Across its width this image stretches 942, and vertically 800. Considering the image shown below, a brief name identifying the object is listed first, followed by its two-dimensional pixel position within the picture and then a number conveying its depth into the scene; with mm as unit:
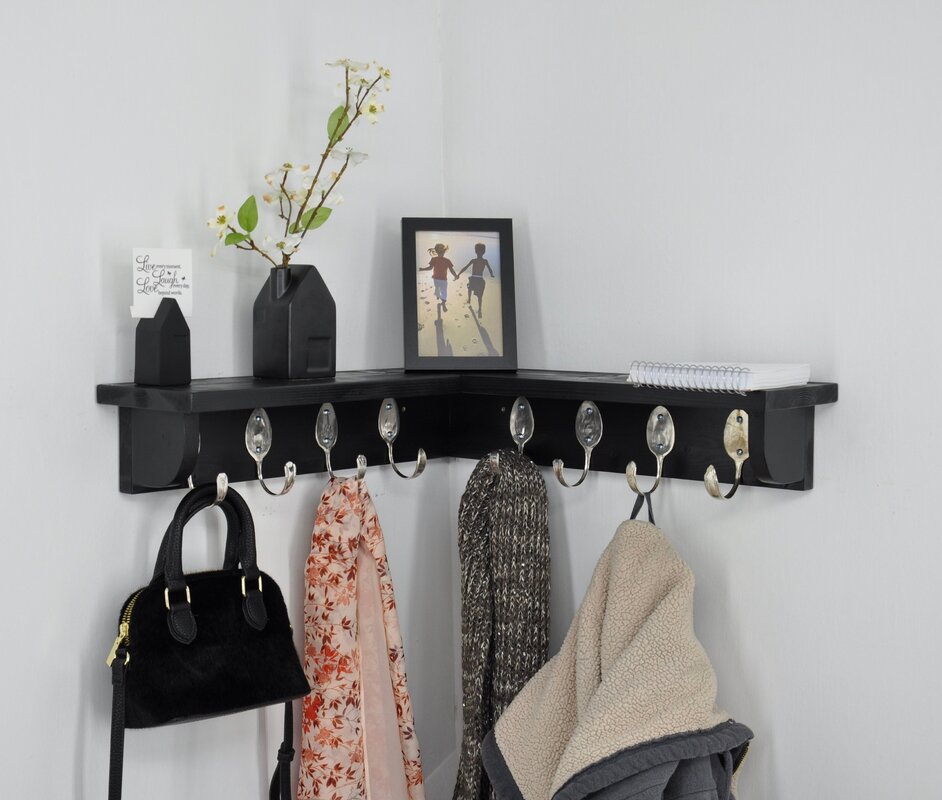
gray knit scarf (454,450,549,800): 1295
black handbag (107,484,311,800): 1059
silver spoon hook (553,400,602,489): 1283
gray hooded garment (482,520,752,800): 1038
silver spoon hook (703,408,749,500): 1119
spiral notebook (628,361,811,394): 1006
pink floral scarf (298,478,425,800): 1231
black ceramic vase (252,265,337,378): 1186
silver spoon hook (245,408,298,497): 1211
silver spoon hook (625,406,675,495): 1210
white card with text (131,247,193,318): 1100
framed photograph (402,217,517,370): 1354
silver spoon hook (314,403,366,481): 1280
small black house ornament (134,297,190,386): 1084
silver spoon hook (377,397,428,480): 1354
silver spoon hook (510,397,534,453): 1363
